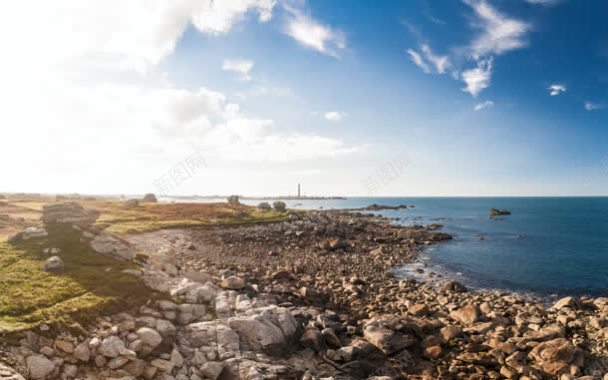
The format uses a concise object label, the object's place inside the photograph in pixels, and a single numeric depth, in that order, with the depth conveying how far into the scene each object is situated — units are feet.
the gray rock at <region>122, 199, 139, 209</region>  285.31
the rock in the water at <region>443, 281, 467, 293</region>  91.04
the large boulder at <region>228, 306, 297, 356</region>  45.06
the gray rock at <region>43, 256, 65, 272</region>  53.16
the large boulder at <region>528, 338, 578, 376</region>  44.80
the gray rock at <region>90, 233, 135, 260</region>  64.58
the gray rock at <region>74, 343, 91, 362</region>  35.01
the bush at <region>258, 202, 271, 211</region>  318.24
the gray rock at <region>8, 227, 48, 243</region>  65.06
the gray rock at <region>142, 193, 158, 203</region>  436.80
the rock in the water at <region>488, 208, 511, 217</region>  436.35
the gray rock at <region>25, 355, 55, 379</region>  31.42
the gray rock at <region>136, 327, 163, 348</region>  39.14
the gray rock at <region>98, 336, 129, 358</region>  35.94
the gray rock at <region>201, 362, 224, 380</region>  37.99
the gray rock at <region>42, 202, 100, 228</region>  73.10
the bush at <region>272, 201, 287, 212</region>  317.09
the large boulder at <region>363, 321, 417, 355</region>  49.58
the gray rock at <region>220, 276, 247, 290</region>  67.05
